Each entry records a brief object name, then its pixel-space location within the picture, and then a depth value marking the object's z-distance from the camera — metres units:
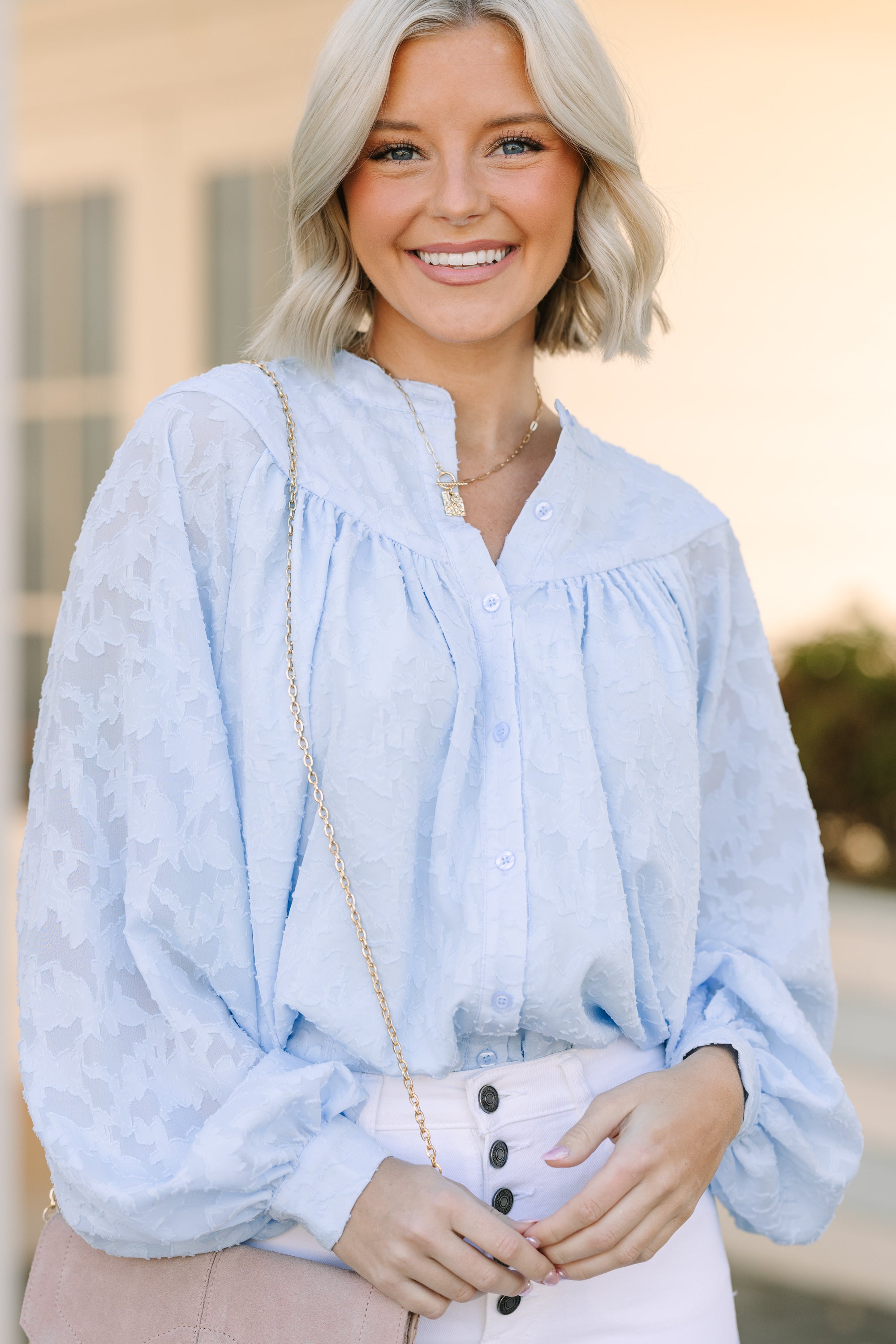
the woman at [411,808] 1.53
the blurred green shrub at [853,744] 4.25
